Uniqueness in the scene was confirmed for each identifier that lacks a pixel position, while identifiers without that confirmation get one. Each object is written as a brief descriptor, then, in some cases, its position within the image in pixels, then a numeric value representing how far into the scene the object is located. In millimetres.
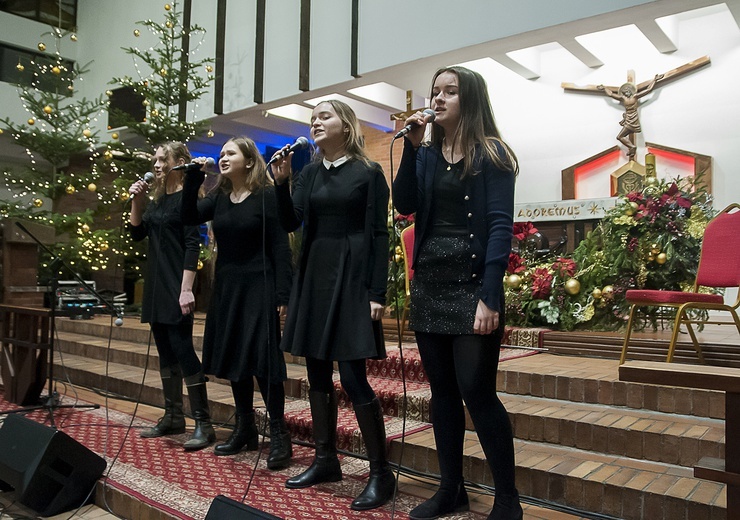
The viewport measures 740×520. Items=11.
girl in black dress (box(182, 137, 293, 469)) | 2719
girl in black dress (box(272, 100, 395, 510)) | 2271
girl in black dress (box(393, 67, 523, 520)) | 1897
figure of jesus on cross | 6332
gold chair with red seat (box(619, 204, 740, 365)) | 3100
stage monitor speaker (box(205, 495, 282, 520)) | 1662
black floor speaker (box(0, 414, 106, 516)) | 2436
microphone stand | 3479
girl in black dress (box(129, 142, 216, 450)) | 3066
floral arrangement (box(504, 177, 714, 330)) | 4273
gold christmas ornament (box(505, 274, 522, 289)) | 4875
